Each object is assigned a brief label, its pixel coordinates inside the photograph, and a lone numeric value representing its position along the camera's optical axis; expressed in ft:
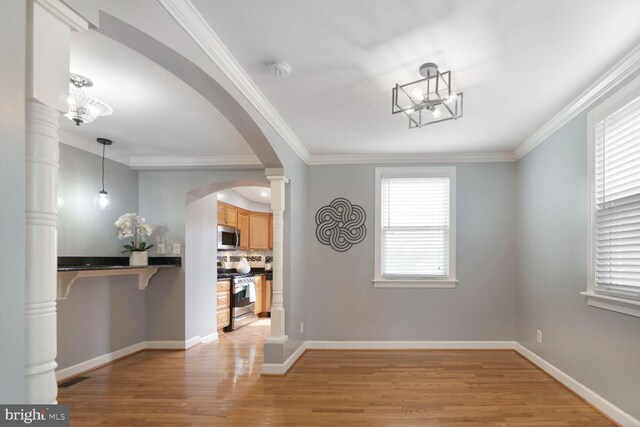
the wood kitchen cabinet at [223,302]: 21.27
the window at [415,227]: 17.38
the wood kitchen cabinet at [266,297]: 27.02
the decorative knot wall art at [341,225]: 17.65
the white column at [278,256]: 13.98
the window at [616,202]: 9.20
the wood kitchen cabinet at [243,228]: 26.84
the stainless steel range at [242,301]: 22.39
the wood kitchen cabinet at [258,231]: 28.22
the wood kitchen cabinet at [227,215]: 23.59
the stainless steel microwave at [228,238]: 23.13
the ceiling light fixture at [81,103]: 9.54
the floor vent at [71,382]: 13.03
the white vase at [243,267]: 25.93
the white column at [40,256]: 4.10
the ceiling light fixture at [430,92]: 8.81
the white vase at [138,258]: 16.58
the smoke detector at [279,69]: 9.08
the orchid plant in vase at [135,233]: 16.07
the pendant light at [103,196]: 14.76
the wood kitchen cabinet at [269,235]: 28.91
